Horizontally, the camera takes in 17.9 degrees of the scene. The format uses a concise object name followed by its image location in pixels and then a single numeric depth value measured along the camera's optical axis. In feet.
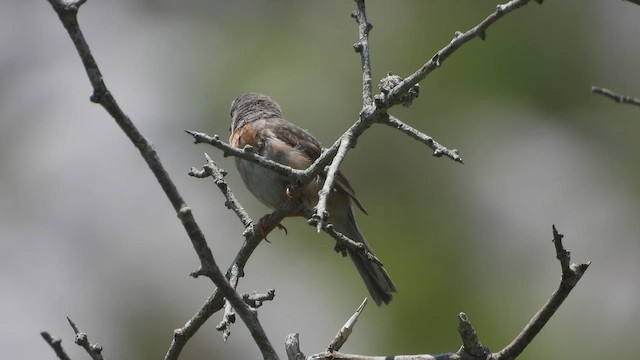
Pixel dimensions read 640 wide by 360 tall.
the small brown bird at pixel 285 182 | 42.73
